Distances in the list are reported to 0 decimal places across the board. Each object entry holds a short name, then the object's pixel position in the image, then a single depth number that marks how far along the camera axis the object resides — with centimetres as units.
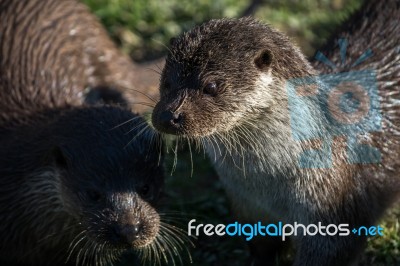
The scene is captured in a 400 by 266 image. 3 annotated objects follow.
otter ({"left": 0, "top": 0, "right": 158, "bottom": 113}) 809
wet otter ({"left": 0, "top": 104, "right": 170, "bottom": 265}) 645
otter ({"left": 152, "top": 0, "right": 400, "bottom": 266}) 603
